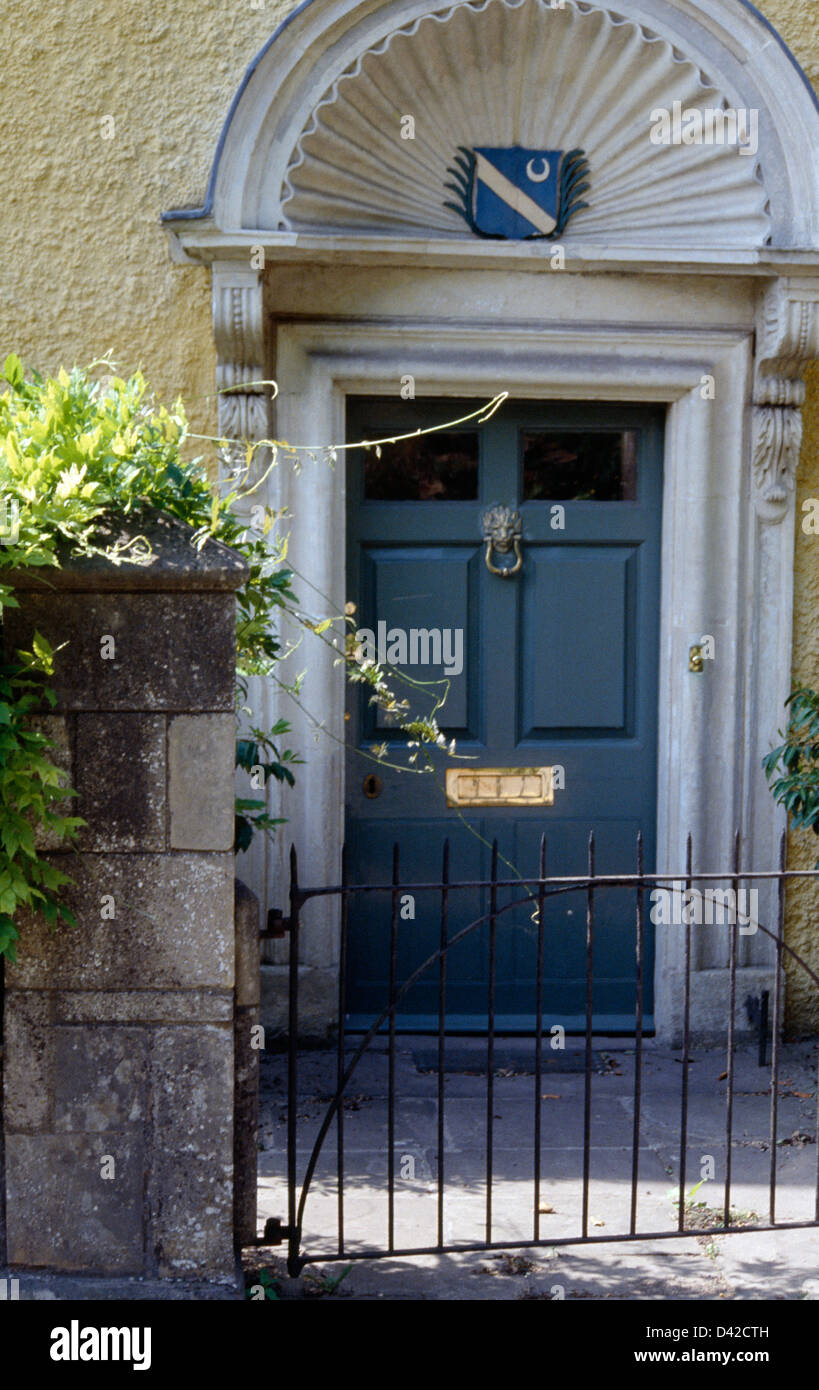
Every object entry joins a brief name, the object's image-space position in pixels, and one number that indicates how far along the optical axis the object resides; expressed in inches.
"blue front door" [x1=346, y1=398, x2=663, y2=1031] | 198.8
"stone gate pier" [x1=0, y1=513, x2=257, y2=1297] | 107.0
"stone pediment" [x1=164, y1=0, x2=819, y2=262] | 178.4
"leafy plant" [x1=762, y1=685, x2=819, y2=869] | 176.4
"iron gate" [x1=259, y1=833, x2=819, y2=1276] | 120.0
